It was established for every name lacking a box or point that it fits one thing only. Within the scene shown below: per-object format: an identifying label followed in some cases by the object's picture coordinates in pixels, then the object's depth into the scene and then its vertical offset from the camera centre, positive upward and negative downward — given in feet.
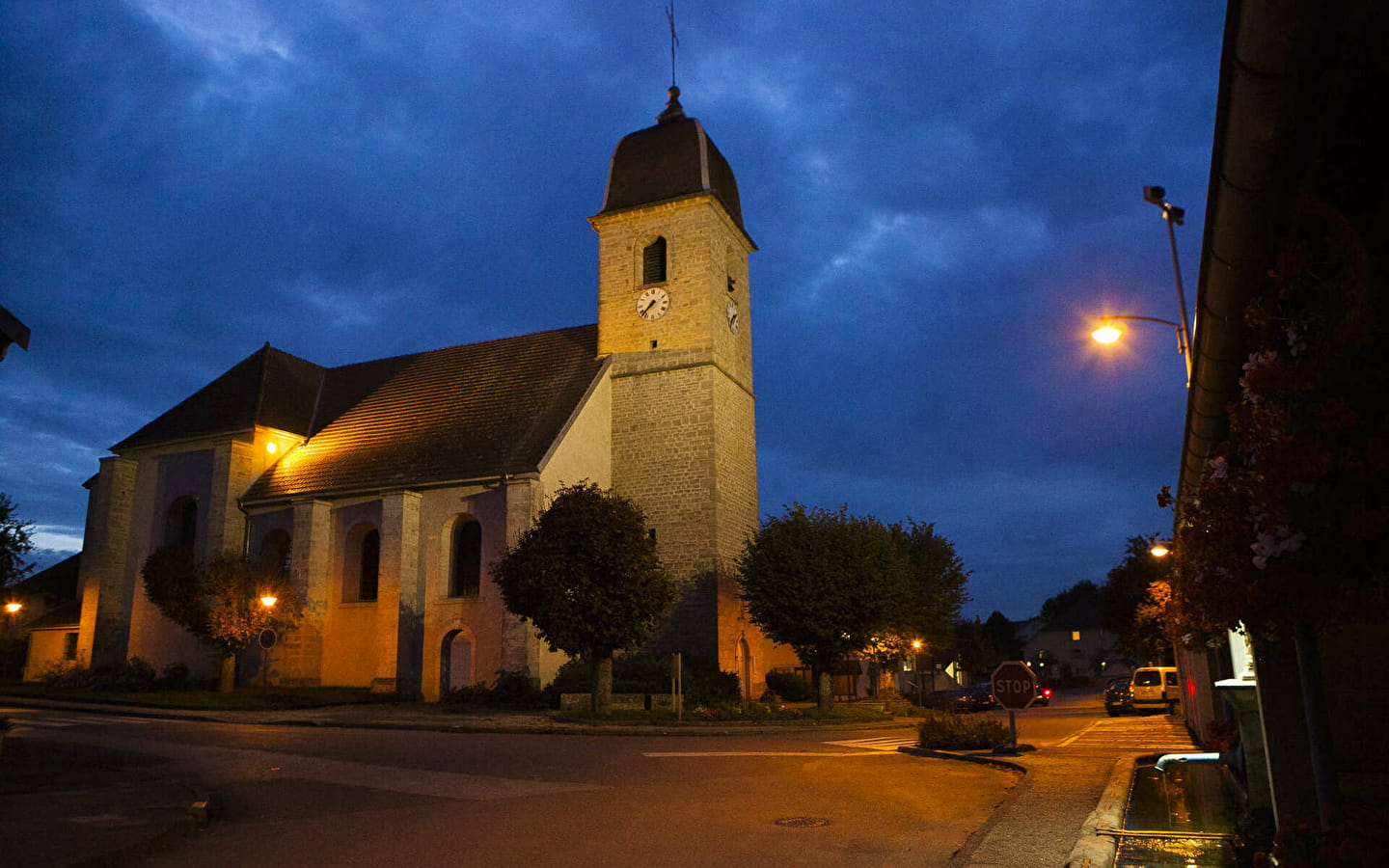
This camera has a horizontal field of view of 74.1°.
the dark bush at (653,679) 86.12 -3.66
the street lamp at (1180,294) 47.70 +17.21
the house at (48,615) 129.59 +5.40
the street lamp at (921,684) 112.06 -6.27
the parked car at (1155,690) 99.25 -6.11
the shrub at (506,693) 87.97 -4.73
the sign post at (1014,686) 48.37 -2.68
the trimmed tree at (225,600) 98.07 +5.30
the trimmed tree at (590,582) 77.15 +5.10
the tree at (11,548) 51.37 +5.84
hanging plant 10.97 +2.28
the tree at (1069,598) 346.13 +14.20
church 99.45 +20.53
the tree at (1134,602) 86.03 +3.98
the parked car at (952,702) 115.96 -8.48
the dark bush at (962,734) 53.62 -5.67
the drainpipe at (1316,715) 13.99 -1.30
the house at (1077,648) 295.28 -4.67
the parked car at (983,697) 135.84 -9.19
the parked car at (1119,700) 101.14 -7.39
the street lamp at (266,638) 89.83 +0.89
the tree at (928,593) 106.73 +5.46
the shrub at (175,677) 107.86 -3.19
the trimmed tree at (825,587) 89.35 +4.81
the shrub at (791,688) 107.76 -5.64
